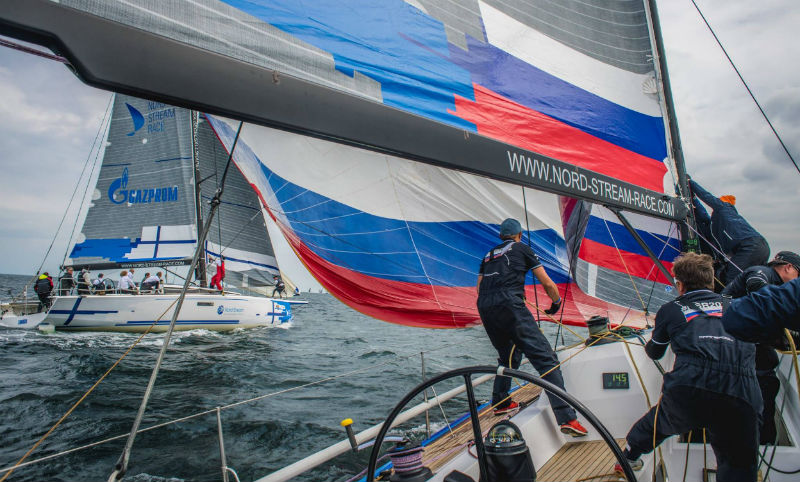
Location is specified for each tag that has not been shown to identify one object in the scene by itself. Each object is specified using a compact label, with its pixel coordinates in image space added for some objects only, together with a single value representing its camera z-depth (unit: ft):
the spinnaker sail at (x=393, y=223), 10.21
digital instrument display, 8.57
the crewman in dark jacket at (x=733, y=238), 10.63
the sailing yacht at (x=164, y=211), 44.24
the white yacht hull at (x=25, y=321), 43.80
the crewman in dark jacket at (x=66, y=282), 42.60
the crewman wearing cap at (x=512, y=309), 8.26
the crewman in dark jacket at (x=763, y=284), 6.84
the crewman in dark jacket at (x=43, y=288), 46.32
